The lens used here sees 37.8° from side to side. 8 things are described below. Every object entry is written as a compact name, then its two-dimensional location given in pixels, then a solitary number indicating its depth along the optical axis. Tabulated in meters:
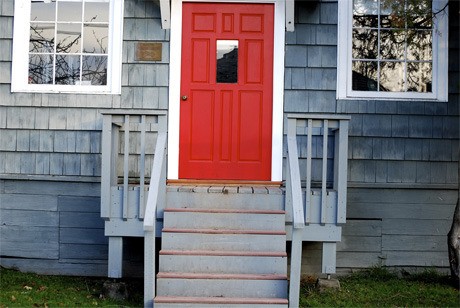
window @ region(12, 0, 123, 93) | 7.36
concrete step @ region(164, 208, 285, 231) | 6.12
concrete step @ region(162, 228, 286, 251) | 5.95
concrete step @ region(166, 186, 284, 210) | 6.27
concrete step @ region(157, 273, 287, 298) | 5.61
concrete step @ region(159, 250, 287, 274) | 5.77
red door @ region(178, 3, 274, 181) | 7.35
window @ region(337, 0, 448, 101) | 7.30
